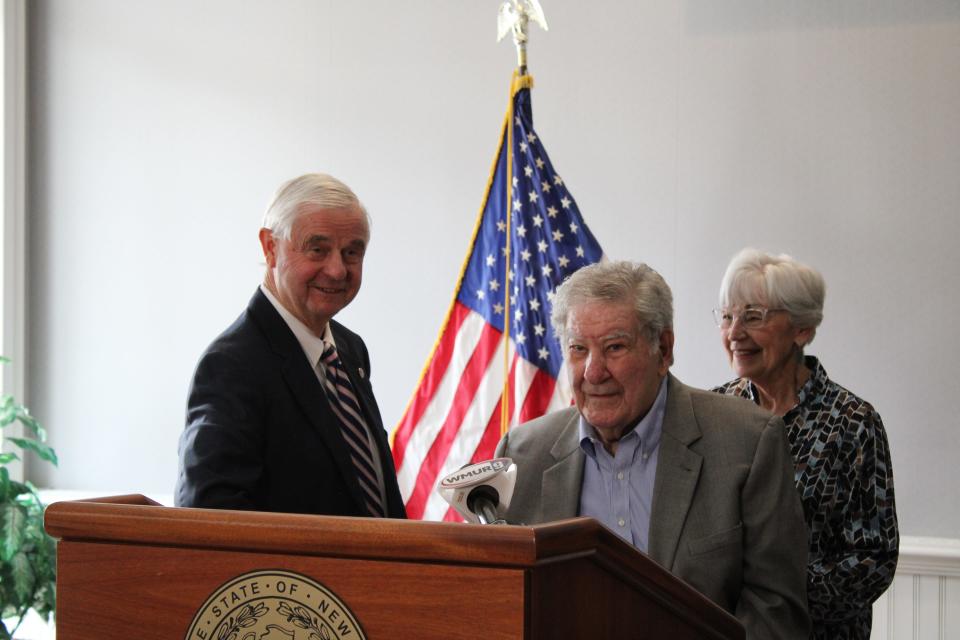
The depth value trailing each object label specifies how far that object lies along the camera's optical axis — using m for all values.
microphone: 2.47
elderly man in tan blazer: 2.89
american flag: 4.40
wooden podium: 2.22
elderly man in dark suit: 2.88
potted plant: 4.83
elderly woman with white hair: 3.21
